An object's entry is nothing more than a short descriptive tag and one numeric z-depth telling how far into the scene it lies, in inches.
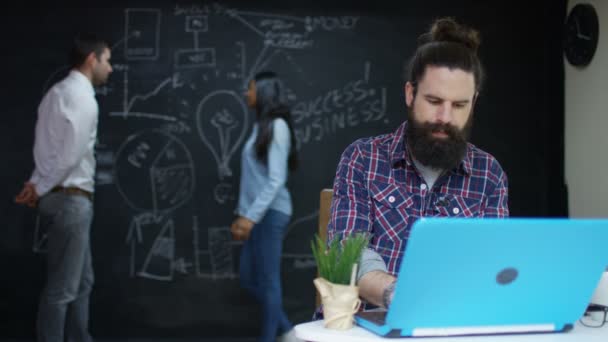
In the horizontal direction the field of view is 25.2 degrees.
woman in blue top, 205.8
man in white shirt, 192.9
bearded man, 128.9
